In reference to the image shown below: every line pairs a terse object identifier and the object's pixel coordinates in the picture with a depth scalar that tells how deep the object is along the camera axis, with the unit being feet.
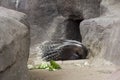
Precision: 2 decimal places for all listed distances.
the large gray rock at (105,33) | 35.22
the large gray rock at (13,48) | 20.71
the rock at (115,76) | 15.49
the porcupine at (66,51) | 41.25
